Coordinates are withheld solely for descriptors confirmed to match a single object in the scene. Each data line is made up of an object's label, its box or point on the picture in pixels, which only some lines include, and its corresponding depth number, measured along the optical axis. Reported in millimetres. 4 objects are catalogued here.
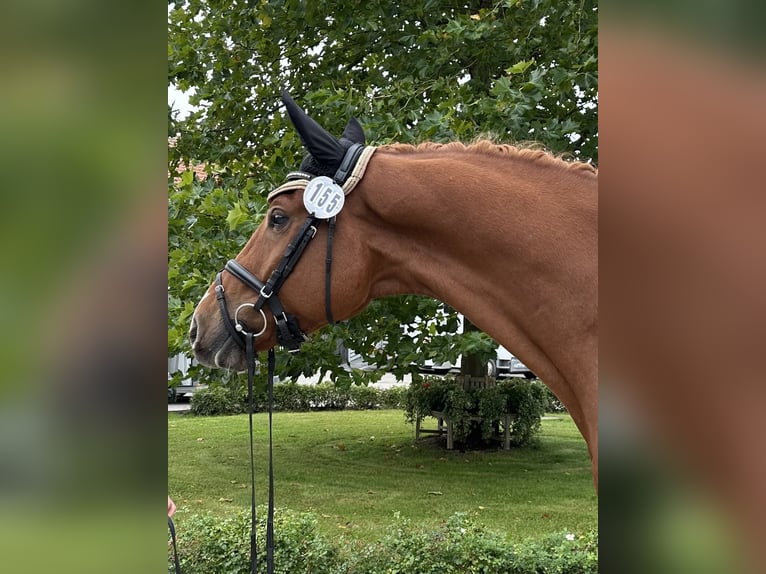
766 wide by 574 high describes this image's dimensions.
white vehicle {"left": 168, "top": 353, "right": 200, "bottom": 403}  16406
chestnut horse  1935
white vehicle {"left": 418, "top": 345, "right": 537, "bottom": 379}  17231
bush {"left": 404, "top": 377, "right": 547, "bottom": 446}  9203
